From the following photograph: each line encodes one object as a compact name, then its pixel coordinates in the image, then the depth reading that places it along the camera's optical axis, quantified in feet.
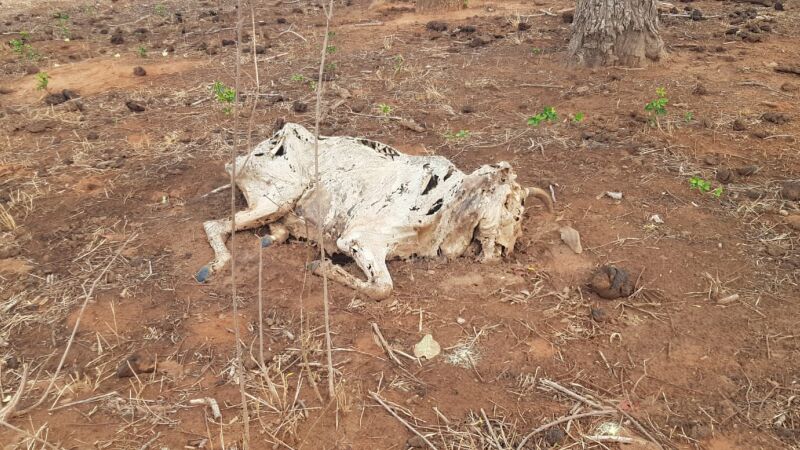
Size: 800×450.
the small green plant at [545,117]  18.45
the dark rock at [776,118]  19.15
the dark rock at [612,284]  12.45
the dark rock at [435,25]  32.27
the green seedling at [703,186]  15.48
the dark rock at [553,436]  9.64
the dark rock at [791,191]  15.23
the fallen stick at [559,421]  9.71
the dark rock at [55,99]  24.82
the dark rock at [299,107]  22.34
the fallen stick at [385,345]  11.39
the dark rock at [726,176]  16.31
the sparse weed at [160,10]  38.73
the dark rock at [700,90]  21.60
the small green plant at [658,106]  18.83
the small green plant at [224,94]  21.90
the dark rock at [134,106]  23.53
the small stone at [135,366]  11.24
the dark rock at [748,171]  16.44
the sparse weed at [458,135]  19.51
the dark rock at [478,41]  29.28
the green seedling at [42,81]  24.82
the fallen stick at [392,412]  9.65
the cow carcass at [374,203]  13.38
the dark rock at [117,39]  32.95
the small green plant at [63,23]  35.12
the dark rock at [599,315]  12.07
